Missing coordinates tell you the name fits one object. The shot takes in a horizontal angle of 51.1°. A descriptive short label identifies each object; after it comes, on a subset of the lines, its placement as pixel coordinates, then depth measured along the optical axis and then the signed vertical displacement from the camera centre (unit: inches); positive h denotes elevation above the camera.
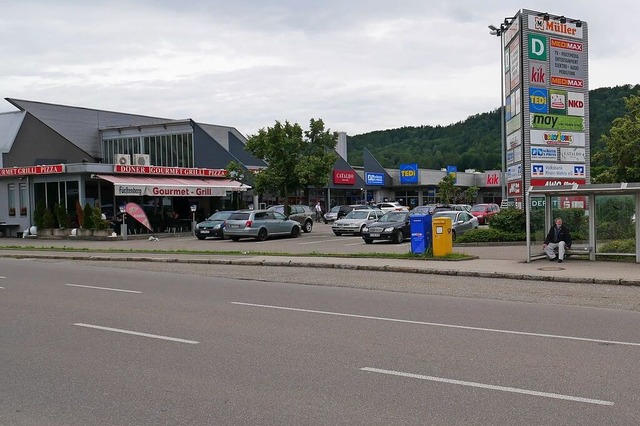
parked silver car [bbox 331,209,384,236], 1344.7 -36.0
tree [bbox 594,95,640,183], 1659.7 +116.8
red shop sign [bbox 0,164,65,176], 1383.5 +85.0
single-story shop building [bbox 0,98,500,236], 1429.6 +94.4
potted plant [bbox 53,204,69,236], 1391.2 -22.0
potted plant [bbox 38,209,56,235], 1407.6 -26.1
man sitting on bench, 727.1 -43.8
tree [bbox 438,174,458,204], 2691.9 +51.0
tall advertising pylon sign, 966.4 +143.3
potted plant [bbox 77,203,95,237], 1348.4 -26.6
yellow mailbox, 784.3 -41.8
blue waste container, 805.9 -37.7
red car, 1708.9 -27.2
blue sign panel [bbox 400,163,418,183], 2815.0 +123.5
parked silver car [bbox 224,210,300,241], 1256.8 -37.2
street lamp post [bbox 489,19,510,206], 1495.9 +374.8
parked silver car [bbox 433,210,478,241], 1157.7 -35.2
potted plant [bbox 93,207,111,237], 1342.3 -30.8
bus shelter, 704.4 -22.8
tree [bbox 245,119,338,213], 1412.4 +106.0
